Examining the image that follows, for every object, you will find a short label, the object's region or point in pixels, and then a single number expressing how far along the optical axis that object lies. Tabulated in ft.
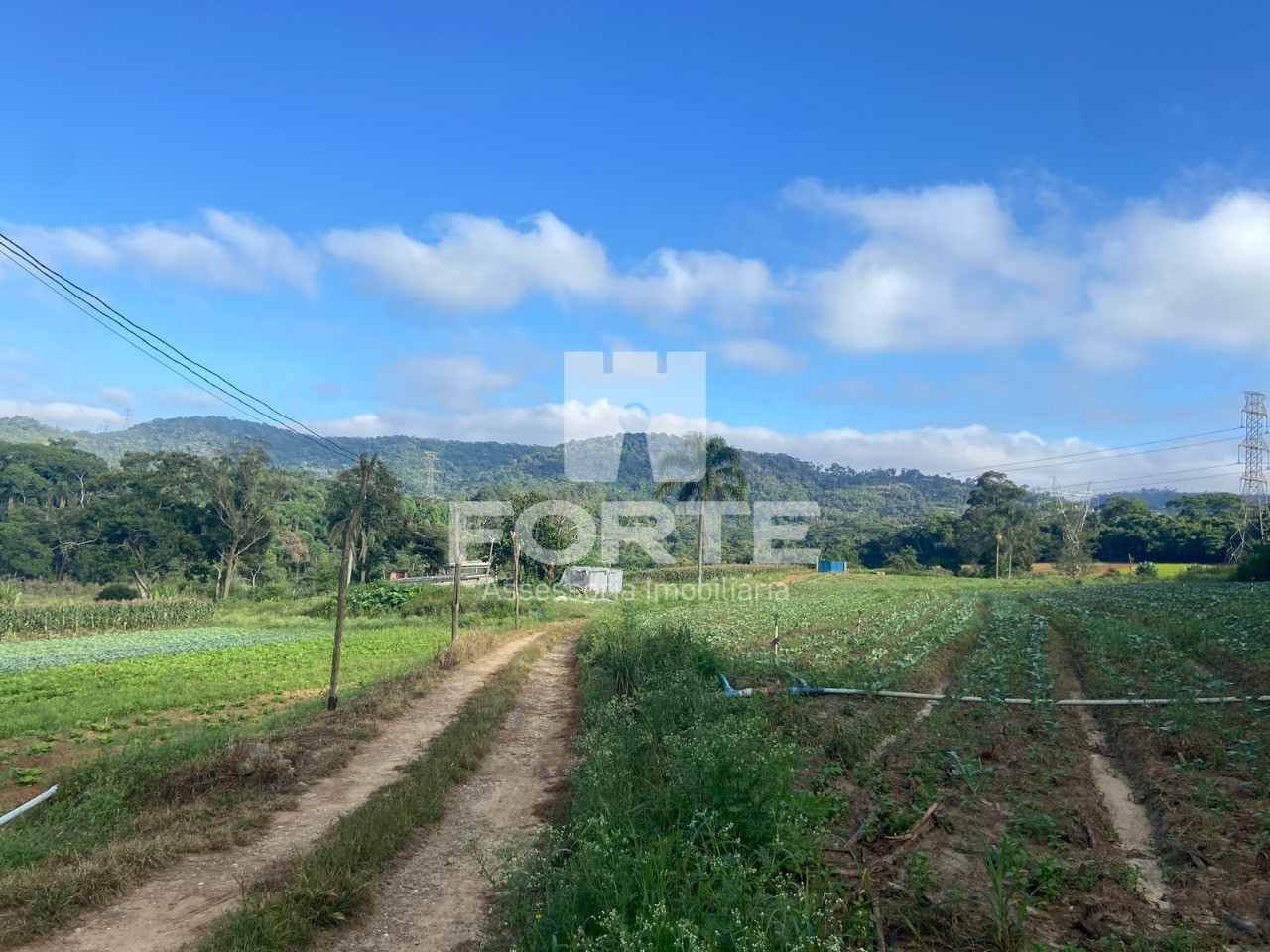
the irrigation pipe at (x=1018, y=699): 38.40
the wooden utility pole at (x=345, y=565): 44.27
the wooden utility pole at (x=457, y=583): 74.54
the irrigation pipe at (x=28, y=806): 23.04
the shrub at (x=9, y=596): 126.21
